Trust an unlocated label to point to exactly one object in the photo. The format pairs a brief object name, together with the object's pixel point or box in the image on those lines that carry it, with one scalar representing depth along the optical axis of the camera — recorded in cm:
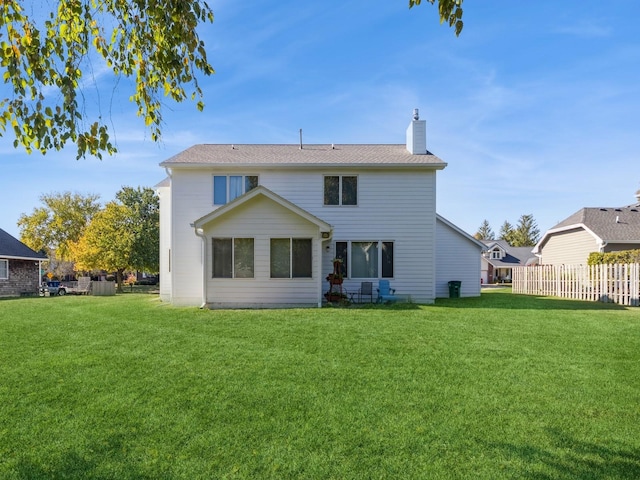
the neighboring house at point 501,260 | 4966
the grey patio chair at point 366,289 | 1511
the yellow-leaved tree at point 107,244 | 3134
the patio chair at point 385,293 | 1498
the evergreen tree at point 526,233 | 7149
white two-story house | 1547
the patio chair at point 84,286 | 2694
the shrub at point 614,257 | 1758
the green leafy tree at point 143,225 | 3372
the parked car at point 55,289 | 2816
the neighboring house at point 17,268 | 2658
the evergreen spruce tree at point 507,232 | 7356
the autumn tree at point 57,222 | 4425
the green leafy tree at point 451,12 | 348
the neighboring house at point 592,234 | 2364
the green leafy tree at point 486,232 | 9169
